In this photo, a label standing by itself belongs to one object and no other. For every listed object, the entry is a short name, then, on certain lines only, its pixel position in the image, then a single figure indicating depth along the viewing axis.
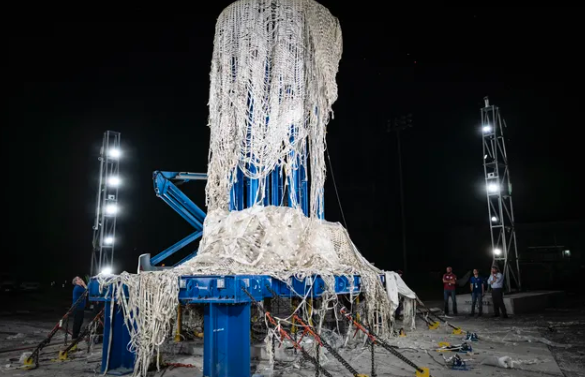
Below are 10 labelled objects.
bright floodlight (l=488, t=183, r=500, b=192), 15.99
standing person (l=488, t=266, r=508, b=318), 12.41
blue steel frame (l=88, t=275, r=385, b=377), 5.61
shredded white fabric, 8.10
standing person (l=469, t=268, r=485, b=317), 13.08
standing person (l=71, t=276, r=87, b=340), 8.85
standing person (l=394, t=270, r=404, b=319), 11.81
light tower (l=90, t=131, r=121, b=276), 15.23
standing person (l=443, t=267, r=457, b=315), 13.16
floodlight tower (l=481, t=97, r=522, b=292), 15.62
